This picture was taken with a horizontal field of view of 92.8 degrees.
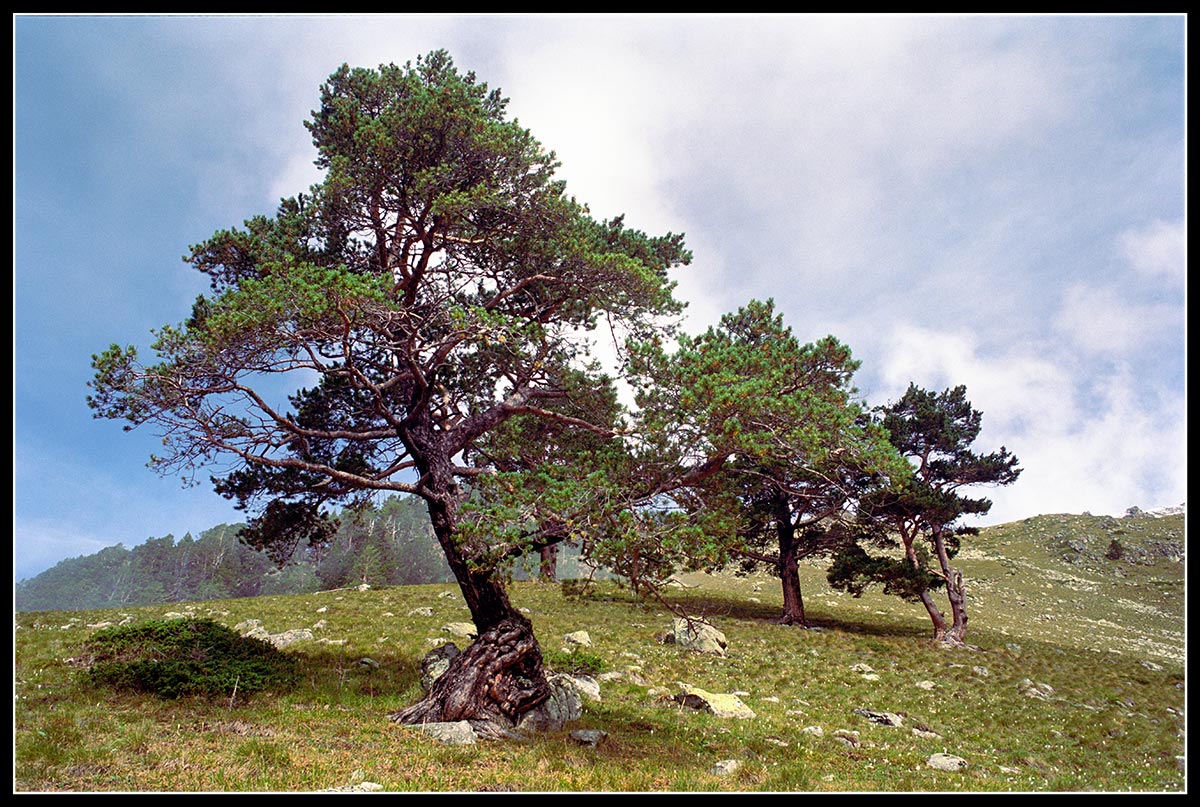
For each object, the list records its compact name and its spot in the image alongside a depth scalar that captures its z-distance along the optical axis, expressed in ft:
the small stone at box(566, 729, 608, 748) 34.94
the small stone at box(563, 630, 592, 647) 66.69
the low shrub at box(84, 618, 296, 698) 38.29
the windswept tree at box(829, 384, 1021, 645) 91.04
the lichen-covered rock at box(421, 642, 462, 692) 44.11
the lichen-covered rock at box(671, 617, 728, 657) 70.03
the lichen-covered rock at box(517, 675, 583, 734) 38.40
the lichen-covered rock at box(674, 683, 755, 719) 45.70
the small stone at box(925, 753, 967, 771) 36.63
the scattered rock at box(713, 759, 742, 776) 31.42
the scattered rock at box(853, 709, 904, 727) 48.73
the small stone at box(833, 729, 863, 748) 41.21
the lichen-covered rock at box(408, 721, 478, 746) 33.47
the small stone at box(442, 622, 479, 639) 65.80
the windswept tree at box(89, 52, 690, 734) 35.29
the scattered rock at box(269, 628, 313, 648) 58.54
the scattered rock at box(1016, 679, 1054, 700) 64.55
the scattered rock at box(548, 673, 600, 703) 44.16
